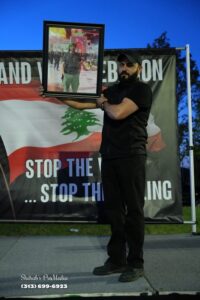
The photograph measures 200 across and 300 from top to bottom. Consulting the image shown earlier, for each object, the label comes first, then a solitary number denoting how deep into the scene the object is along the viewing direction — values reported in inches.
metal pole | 275.3
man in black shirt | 175.0
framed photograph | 183.5
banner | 279.3
